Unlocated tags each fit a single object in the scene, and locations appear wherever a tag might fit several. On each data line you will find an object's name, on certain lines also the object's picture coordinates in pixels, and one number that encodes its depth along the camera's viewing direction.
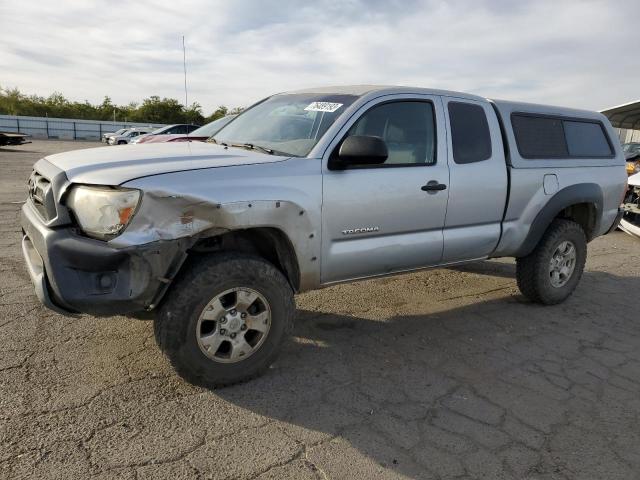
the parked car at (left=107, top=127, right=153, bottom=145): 32.56
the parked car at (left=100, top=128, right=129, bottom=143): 35.71
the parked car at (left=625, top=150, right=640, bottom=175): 8.82
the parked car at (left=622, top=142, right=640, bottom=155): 15.89
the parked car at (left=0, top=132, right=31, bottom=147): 23.79
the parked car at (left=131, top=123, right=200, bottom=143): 23.66
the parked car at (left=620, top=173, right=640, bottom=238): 7.44
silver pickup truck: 2.62
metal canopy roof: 21.03
